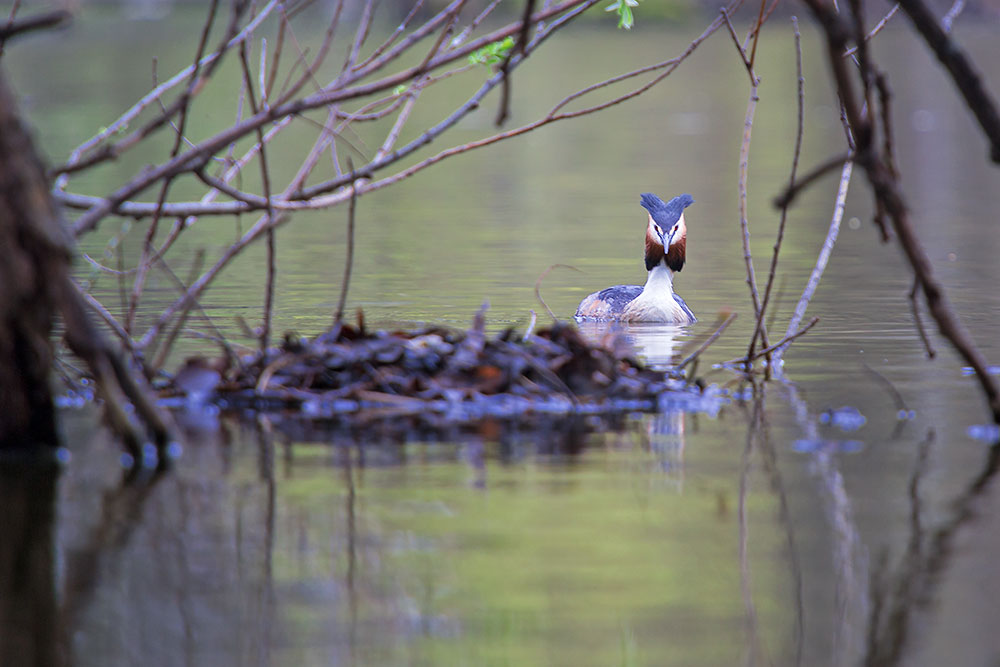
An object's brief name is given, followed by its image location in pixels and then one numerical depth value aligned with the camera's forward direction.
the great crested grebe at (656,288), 20.02
